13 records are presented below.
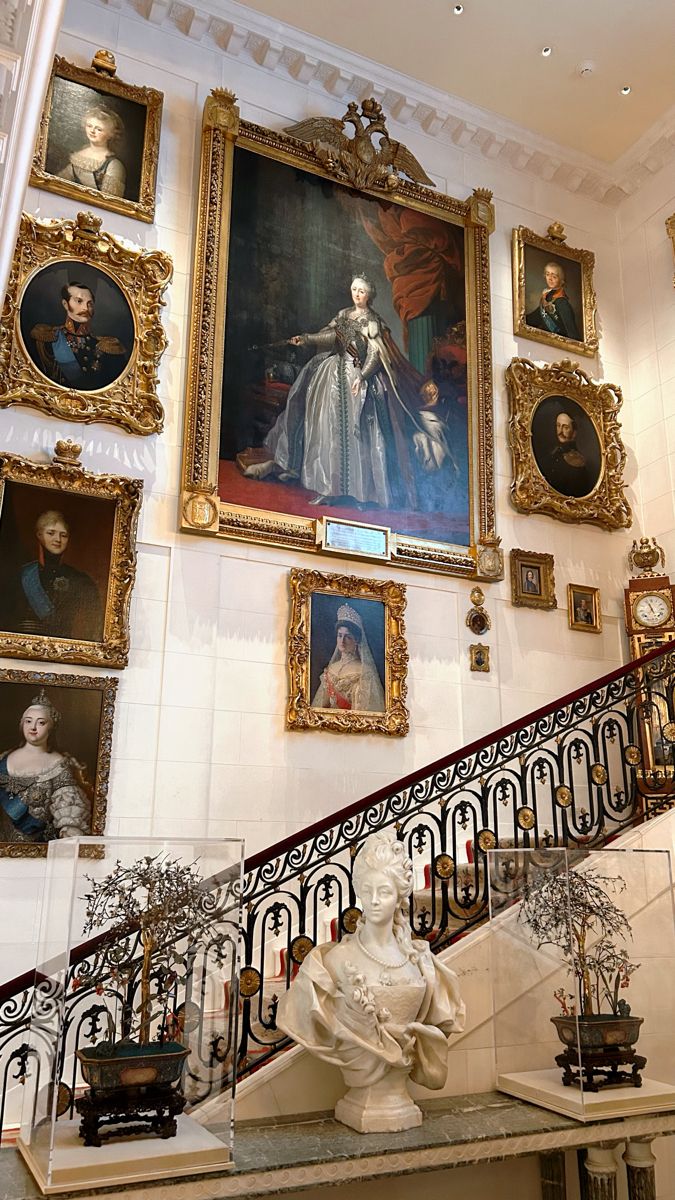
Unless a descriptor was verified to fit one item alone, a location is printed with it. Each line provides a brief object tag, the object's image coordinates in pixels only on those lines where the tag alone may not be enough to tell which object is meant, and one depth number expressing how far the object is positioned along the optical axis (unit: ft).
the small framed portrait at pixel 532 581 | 36.29
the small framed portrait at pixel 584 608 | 37.42
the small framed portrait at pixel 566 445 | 37.96
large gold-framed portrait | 32.65
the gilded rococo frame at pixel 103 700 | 26.91
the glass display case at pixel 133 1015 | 15.49
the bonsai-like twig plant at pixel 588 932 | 19.62
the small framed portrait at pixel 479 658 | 34.81
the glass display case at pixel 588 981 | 19.16
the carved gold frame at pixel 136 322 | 28.96
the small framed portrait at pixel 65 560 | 27.53
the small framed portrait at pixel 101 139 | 31.53
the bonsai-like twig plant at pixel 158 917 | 16.35
